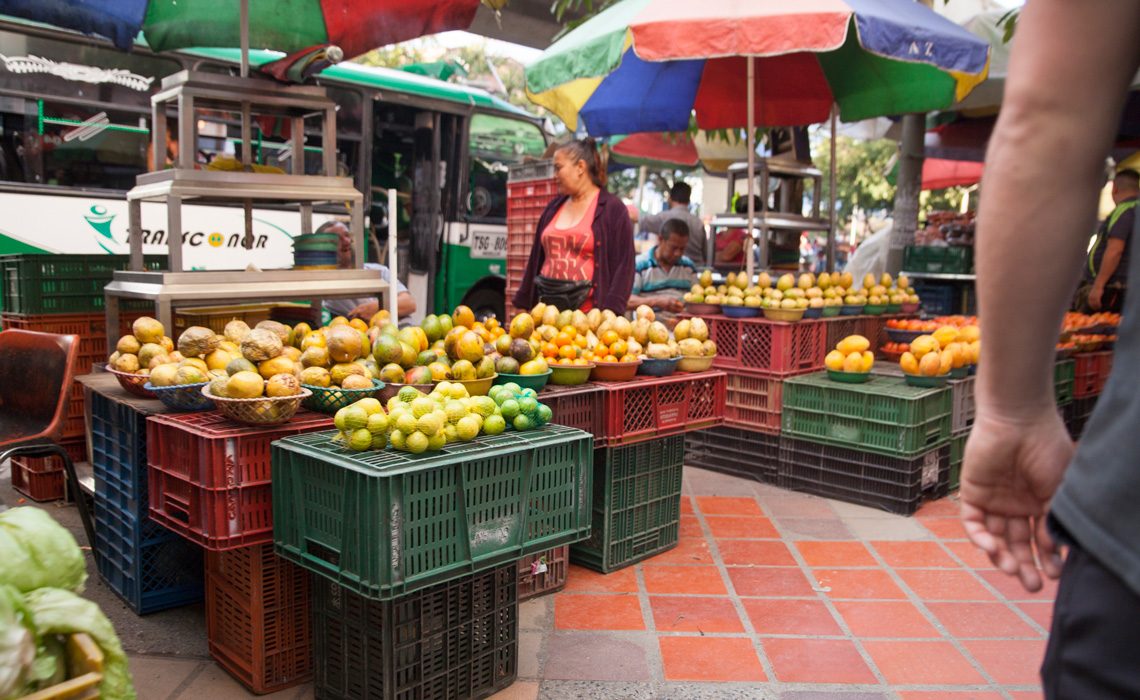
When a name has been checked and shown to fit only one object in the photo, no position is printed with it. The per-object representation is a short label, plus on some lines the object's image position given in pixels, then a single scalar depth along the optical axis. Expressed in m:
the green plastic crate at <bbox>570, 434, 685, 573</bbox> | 4.23
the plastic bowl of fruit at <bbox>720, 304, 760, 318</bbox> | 5.93
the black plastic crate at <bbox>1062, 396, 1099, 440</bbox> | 7.52
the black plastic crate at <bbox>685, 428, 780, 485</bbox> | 5.88
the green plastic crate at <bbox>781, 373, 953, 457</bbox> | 5.17
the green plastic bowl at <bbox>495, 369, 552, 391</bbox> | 3.74
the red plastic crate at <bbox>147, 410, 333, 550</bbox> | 2.84
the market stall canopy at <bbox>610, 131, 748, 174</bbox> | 11.52
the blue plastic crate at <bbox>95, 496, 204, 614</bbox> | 3.62
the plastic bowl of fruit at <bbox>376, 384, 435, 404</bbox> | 3.43
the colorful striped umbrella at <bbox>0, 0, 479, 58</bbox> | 5.30
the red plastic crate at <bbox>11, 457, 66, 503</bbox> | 5.20
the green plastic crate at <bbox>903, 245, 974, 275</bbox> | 10.66
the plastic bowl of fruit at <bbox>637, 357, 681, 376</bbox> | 4.37
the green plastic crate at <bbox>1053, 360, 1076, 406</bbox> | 7.01
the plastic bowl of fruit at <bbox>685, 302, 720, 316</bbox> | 6.19
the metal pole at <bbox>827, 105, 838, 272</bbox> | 8.25
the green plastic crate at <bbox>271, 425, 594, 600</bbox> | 2.54
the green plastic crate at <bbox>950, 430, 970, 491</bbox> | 5.82
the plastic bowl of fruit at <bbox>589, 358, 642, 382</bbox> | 4.17
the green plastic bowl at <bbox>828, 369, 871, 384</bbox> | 5.48
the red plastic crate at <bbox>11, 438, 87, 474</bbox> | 5.19
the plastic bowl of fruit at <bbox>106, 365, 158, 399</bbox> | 3.49
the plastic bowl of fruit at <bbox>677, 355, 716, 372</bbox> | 4.57
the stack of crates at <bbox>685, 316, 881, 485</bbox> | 5.76
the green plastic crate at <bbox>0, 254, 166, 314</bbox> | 5.02
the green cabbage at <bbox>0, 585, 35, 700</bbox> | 1.39
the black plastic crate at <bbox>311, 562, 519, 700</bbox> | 2.79
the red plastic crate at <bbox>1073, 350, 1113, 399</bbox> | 7.48
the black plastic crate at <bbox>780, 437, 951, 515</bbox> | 5.26
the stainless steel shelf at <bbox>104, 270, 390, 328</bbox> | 4.04
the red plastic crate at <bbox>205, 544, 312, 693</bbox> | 3.06
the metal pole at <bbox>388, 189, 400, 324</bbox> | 4.55
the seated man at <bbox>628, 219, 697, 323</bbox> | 7.70
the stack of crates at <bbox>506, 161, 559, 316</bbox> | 8.50
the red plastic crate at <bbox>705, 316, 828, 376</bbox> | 5.74
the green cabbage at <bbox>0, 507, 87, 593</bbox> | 1.61
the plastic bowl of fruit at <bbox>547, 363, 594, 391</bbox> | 4.02
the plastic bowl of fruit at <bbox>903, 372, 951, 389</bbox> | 5.38
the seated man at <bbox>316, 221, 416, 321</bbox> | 6.20
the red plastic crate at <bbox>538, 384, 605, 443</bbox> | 3.88
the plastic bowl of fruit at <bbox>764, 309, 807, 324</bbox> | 5.73
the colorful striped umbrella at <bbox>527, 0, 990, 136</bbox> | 5.07
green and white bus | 7.09
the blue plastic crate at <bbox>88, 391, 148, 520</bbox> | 3.48
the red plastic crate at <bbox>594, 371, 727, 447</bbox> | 4.09
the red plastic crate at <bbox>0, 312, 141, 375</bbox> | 5.04
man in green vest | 7.76
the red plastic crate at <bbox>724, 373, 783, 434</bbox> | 5.77
